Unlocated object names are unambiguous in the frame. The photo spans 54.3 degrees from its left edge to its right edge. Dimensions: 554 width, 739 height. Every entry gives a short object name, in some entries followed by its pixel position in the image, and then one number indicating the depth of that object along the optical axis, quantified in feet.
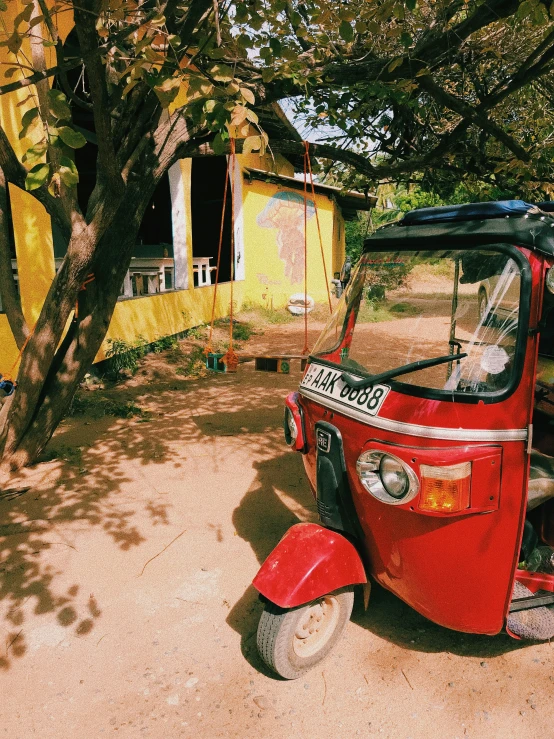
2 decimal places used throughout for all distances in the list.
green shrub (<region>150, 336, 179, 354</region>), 30.48
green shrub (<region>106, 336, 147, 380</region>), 25.43
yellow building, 21.58
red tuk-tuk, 7.09
